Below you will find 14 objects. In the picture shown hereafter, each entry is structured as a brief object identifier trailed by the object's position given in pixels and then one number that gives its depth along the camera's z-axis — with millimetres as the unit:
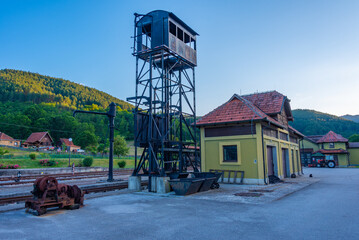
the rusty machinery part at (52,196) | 8398
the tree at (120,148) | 58562
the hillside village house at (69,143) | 85881
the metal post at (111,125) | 19512
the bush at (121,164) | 41094
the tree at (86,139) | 82375
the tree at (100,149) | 63375
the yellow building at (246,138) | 16859
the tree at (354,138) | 90788
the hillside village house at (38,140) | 77125
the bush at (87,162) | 37812
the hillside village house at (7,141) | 71875
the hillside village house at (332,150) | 50625
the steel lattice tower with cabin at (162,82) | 14789
